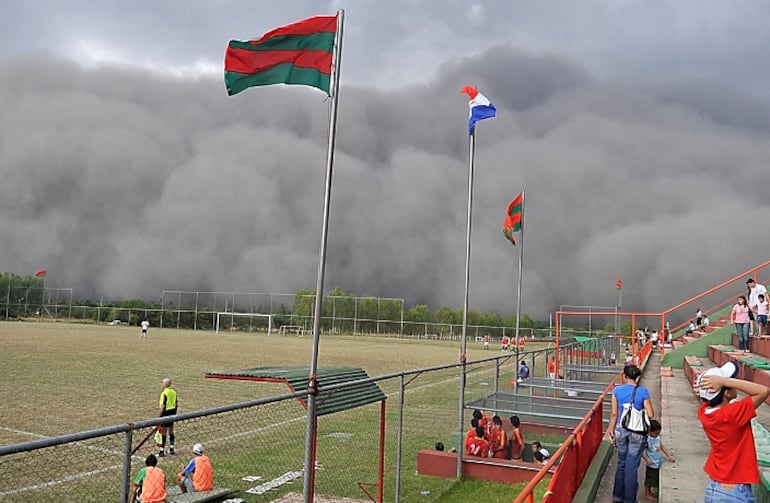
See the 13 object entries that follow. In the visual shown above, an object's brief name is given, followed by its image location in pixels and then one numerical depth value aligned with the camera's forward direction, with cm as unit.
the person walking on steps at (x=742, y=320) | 1847
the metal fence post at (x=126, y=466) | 450
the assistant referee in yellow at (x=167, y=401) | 1426
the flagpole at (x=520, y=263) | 1761
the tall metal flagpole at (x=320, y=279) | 648
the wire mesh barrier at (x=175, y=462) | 1042
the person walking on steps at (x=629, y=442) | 835
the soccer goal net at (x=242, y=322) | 10848
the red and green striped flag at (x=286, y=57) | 736
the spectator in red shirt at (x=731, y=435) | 521
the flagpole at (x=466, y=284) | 1144
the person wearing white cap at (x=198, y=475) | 961
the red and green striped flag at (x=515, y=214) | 1817
